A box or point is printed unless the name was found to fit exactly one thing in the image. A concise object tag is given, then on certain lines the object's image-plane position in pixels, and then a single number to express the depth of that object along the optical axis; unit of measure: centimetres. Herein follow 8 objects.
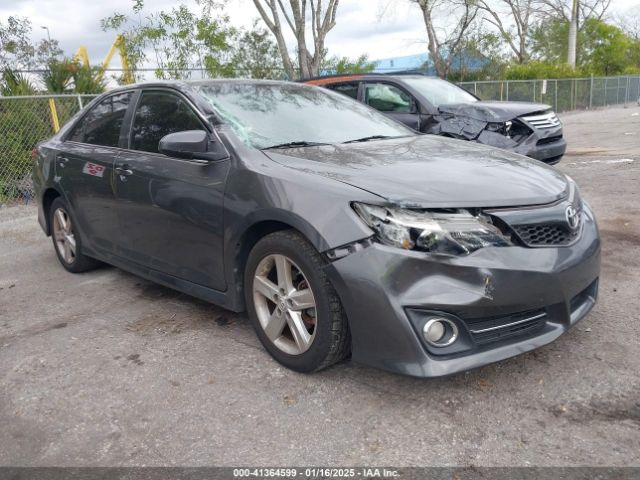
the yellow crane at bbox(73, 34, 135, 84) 1492
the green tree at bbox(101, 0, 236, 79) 1518
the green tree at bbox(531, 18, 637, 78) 3997
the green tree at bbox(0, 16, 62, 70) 1371
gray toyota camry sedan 254
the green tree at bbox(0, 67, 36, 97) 966
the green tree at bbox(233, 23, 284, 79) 1761
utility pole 3528
